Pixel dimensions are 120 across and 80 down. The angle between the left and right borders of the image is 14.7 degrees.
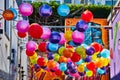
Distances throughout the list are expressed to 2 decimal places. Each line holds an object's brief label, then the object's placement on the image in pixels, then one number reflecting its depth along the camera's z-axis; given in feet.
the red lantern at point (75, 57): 59.82
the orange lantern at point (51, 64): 70.77
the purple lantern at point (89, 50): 61.61
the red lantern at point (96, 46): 65.56
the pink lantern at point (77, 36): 53.47
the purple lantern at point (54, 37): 54.90
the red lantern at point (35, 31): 51.26
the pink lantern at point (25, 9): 50.90
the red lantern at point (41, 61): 70.54
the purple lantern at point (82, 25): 52.60
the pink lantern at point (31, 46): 60.75
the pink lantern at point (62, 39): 57.83
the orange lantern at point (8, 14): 51.44
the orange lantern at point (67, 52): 60.18
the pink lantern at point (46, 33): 53.57
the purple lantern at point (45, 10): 52.00
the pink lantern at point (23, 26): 52.27
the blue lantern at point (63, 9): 52.85
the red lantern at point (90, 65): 68.77
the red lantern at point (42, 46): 60.23
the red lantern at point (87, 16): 52.26
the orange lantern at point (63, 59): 68.92
